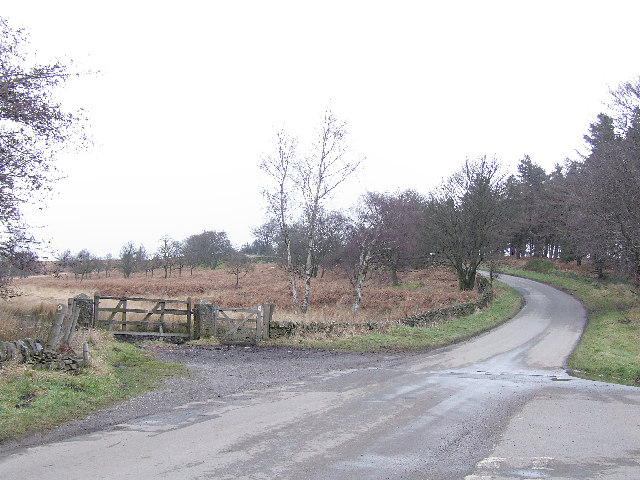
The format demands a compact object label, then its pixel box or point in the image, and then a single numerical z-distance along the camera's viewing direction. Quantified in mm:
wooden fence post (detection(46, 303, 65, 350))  10953
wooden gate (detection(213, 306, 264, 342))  20062
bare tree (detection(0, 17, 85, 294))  10992
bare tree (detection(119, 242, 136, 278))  63875
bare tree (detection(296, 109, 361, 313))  29906
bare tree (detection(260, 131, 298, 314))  30125
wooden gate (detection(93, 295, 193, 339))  20359
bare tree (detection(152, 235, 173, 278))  67375
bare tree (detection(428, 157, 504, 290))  40594
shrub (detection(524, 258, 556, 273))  59234
